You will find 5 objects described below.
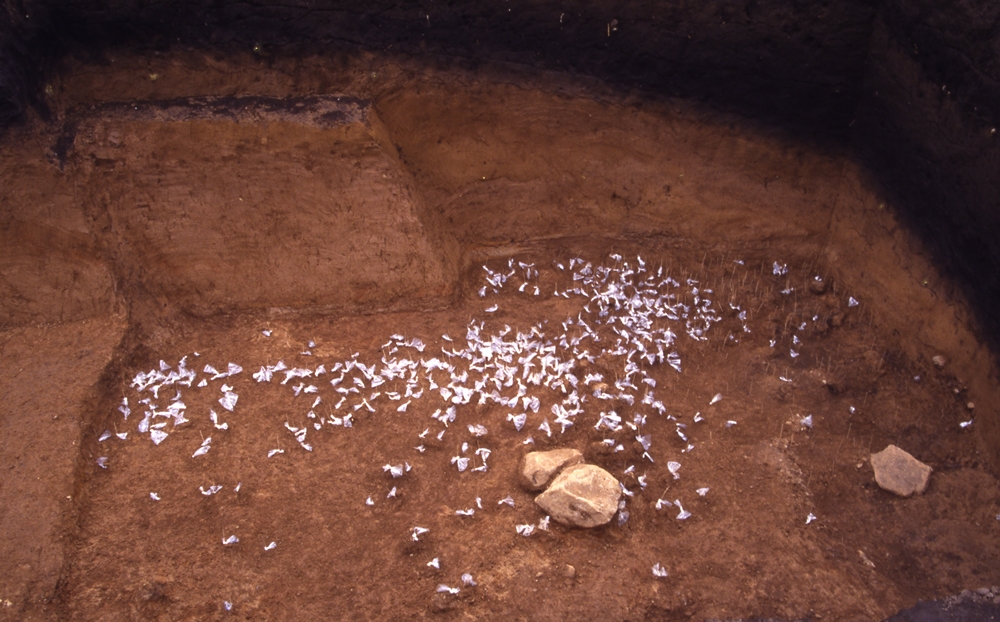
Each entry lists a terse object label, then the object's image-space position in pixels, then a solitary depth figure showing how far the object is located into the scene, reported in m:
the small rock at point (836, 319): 5.20
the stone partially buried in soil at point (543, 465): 4.00
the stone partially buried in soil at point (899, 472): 4.15
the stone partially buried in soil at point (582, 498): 3.80
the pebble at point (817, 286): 5.46
